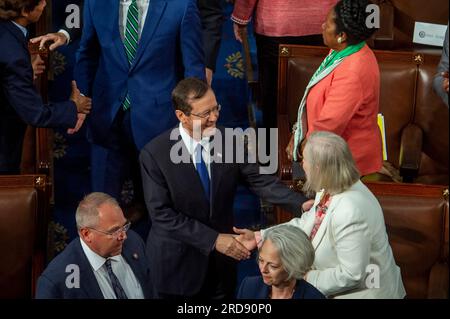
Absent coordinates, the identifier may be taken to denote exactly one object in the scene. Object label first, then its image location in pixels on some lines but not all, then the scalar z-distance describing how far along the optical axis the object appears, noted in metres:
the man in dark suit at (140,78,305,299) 9.55
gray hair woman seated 8.54
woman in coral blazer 9.81
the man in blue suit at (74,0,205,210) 10.66
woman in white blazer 8.85
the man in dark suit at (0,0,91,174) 10.27
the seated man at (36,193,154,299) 8.74
